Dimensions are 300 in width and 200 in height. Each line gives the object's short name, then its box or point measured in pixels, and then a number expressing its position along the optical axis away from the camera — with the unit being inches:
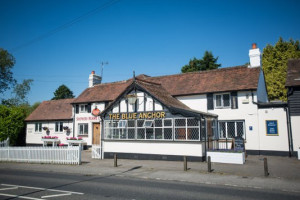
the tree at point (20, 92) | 2253.7
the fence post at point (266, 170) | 458.0
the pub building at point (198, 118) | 685.3
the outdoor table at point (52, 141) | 1127.6
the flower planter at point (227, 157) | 613.0
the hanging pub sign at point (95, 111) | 995.4
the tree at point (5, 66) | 1702.8
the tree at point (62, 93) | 2589.1
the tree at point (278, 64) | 1301.7
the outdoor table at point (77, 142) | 1043.9
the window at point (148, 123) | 723.4
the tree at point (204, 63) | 1759.4
